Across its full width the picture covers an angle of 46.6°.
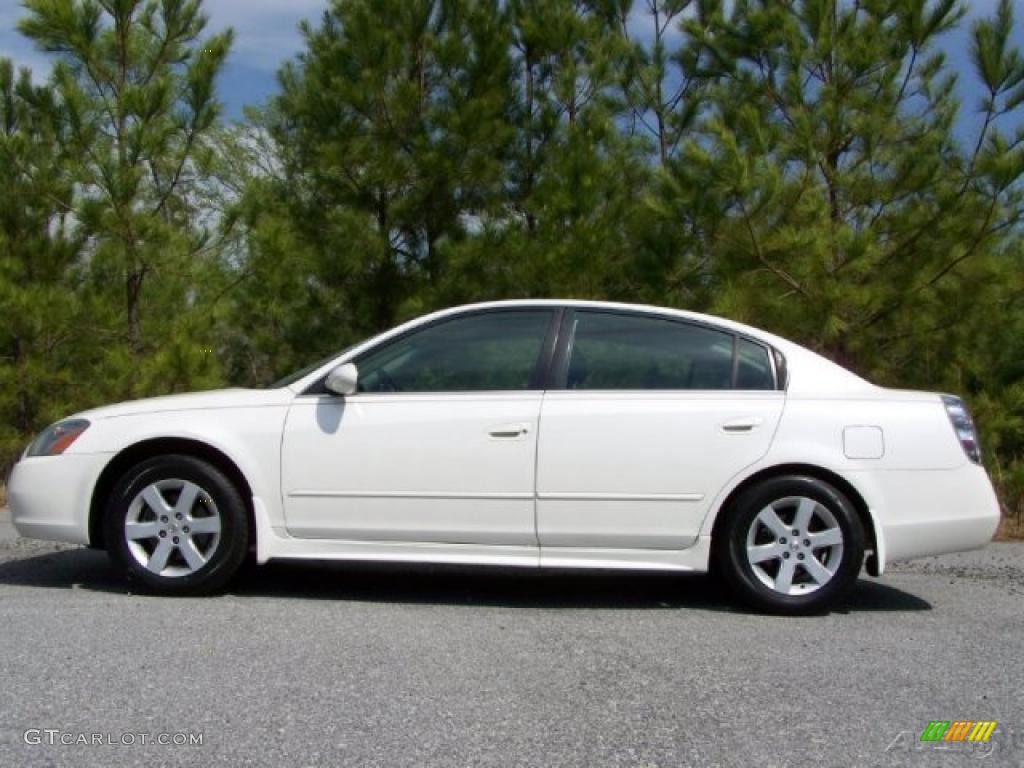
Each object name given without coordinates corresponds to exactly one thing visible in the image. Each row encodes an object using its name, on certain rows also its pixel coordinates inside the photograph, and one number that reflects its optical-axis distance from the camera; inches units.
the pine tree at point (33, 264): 404.2
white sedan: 224.8
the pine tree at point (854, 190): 351.6
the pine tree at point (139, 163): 398.6
